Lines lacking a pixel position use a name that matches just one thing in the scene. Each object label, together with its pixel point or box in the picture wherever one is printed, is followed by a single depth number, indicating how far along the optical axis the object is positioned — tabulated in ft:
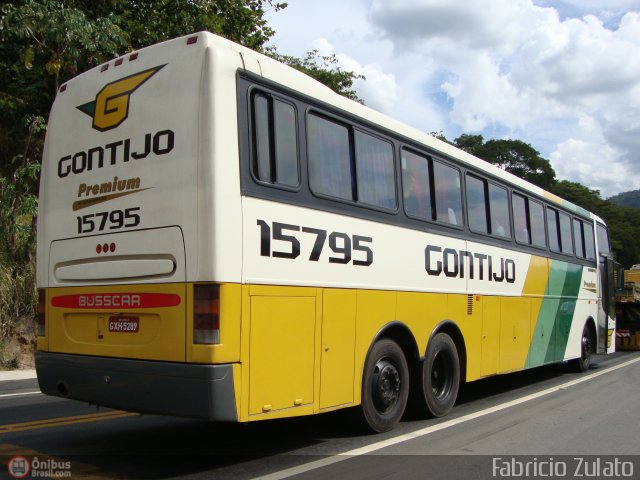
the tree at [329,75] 86.58
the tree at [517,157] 214.90
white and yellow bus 15.43
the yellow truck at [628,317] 62.45
